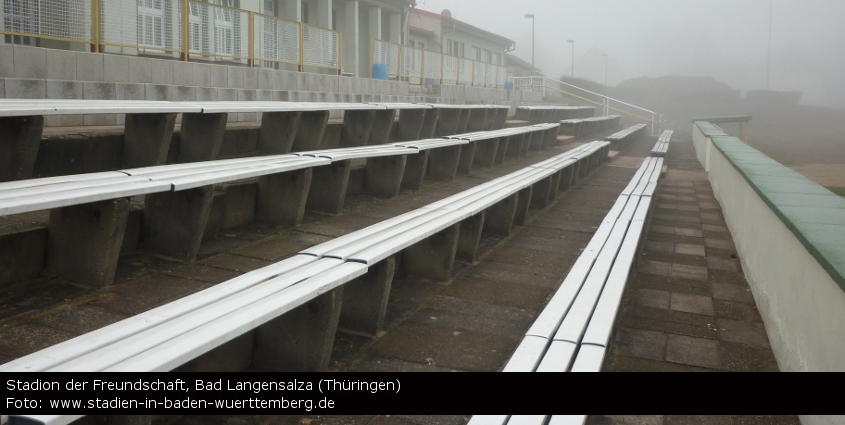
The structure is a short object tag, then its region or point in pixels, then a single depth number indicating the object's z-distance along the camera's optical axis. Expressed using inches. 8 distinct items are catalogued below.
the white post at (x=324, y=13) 653.3
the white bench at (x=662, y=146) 516.5
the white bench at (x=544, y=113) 570.9
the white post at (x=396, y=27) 825.5
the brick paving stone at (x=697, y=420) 107.2
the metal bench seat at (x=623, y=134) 573.0
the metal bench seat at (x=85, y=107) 120.1
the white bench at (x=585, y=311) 95.6
